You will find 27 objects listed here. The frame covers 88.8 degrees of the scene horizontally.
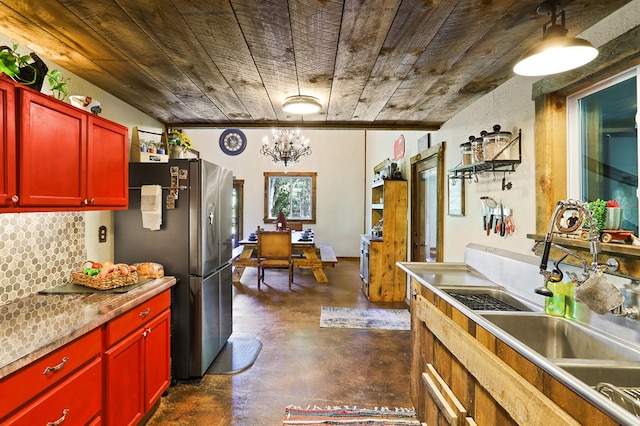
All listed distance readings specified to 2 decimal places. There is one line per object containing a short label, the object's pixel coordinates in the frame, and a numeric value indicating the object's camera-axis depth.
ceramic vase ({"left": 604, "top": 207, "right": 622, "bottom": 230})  1.42
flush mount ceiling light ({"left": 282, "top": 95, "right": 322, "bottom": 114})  2.52
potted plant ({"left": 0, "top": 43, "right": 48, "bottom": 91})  1.41
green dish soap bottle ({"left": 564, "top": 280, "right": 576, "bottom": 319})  1.50
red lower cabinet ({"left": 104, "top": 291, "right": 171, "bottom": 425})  1.66
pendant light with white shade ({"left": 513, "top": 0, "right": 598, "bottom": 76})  1.27
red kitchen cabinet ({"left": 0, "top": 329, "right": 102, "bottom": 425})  1.11
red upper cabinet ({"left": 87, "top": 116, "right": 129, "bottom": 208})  1.92
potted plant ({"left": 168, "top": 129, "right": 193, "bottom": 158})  2.94
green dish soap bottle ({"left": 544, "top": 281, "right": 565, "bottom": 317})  1.53
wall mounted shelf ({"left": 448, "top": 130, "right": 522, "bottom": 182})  2.10
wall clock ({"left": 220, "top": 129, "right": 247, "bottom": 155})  8.05
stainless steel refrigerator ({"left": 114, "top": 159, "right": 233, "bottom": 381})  2.48
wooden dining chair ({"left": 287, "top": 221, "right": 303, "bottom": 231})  7.46
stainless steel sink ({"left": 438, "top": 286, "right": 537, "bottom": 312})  1.79
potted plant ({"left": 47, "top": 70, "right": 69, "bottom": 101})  1.69
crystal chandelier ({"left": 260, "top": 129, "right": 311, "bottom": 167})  6.13
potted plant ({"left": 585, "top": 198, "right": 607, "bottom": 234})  1.45
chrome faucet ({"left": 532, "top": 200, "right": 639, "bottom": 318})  1.20
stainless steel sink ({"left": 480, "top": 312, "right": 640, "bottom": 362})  1.28
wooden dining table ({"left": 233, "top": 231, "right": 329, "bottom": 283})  5.48
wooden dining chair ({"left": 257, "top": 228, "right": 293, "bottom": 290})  5.21
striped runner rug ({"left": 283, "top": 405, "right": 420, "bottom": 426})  2.07
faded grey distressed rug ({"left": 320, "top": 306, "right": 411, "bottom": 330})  3.70
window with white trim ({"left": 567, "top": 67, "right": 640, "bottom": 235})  1.47
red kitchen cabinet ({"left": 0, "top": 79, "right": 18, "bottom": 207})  1.37
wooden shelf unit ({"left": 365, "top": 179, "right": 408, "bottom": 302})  4.61
